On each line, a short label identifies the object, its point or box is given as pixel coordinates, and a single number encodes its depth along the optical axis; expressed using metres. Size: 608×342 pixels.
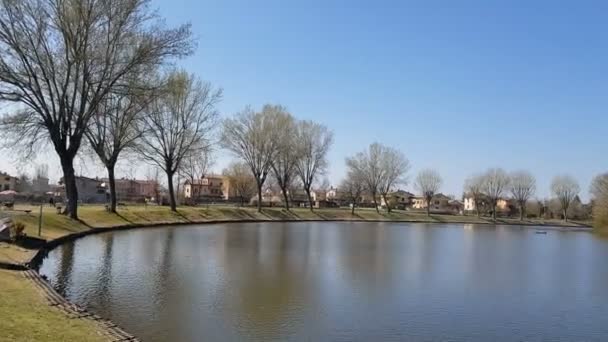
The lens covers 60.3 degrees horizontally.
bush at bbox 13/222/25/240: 22.48
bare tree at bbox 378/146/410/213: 99.44
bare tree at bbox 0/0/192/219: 30.59
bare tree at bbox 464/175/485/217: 119.25
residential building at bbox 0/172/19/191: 103.81
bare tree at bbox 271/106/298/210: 70.81
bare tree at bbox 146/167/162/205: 80.71
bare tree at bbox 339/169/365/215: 99.94
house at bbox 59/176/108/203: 78.49
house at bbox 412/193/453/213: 154.50
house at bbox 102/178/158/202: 124.82
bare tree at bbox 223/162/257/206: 110.62
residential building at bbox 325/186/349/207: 142.12
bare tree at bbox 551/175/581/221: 120.88
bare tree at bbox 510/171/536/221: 120.81
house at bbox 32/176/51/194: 117.28
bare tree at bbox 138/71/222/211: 53.19
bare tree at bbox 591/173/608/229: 66.06
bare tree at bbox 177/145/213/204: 57.38
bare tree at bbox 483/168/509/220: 119.31
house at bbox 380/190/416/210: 135.88
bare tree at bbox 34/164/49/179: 127.56
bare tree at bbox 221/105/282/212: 69.31
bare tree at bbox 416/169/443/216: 117.12
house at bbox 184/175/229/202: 150.36
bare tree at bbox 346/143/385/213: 99.31
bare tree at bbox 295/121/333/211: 79.44
